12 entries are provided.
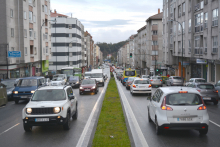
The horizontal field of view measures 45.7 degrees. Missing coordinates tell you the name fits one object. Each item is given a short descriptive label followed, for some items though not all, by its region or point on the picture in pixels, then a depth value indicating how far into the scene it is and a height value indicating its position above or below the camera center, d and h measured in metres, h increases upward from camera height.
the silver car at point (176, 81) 36.78 -2.06
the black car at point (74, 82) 37.06 -2.10
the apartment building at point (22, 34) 34.78 +5.16
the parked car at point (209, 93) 17.84 -1.85
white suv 9.33 -1.57
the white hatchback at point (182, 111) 8.30 -1.45
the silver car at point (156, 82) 36.47 -2.16
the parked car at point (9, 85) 22.00 -1.54
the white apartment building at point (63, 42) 78.56 +8.00
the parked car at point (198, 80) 26.90 -1.42
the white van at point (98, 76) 38.59 -1.38
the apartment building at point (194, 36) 31.31 +4.47
